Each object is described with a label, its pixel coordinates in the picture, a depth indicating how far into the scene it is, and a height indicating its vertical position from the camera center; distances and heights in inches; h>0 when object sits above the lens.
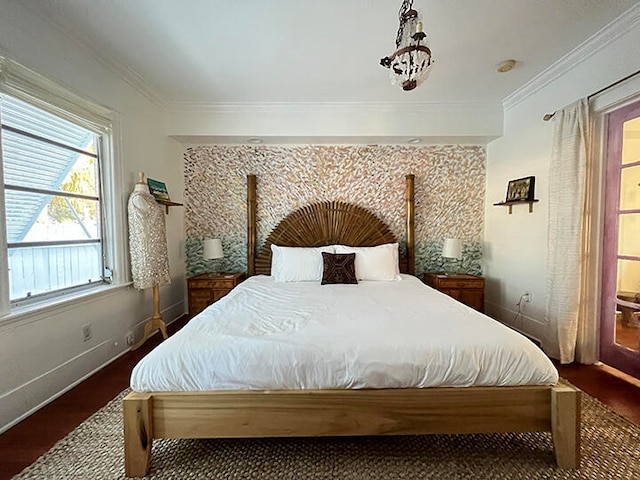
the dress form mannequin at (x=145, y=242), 104.4 -4.0
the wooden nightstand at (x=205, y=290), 127.6 -26.3
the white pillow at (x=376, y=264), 121.0 -13.9
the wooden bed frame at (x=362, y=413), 53.5 -34.3
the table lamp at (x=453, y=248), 134.3 -7.9
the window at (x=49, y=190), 70.4 +11.7
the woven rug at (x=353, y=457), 54.0 -45.5
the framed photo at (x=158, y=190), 119.1 +17.8
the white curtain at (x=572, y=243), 93.7 -3.8
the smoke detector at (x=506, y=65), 98.9 +58.1
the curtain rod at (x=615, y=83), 78.3 +42.9
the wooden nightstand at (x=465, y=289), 129.3 -26.0
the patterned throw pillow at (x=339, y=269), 114.7 -15.2
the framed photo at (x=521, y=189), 117.3 +17.9
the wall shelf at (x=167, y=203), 122.1 +12.1
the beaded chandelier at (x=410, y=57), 57.9 +36.2
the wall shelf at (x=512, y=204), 117.0 +12.2
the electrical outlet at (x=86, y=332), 87.6 -31.3
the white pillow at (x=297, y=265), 120.5 -14.3
